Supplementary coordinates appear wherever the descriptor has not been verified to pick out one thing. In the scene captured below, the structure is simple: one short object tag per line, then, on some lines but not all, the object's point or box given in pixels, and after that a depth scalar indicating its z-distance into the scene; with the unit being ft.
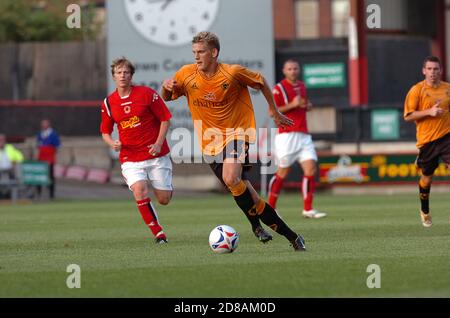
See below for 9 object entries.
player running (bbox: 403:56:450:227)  50.70
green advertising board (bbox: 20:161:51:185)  95.96
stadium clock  105.81
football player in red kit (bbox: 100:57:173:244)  45.93
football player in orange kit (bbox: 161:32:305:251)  39.60
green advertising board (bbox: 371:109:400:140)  97.96
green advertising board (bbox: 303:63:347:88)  109.40
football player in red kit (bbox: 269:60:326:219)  60.59
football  40.16
